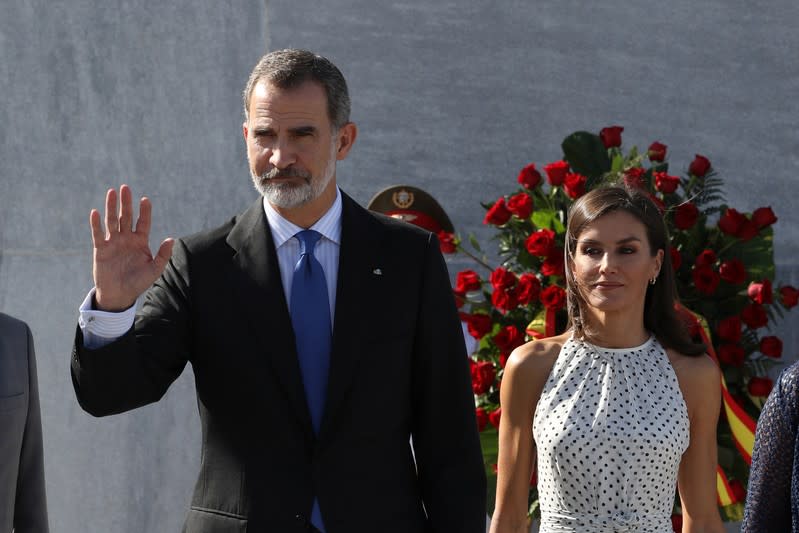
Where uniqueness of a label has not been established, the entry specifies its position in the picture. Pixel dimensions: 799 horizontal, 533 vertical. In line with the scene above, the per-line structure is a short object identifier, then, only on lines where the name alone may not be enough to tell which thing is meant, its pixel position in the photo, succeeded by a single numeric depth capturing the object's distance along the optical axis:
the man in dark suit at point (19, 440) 5.07
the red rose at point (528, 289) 7.87
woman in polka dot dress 6.13
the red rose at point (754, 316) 8.23
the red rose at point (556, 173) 8.23
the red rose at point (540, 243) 7.82
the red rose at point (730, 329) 8.14
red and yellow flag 7.90
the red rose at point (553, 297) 7.70
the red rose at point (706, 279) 8.01
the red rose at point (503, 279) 7.99
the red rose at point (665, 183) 8.27
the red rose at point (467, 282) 8.40
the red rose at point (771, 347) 8.45
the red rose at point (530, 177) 8.47
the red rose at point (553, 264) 7.83
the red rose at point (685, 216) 8.21
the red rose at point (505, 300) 7.96
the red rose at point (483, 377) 8.10
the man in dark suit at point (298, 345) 4.78
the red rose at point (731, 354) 8.25
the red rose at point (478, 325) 8.22
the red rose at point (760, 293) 8.19
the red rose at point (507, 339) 8.03
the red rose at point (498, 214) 8.27
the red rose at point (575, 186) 7.98
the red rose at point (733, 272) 8.11
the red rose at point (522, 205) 8.18
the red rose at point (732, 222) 8.30
